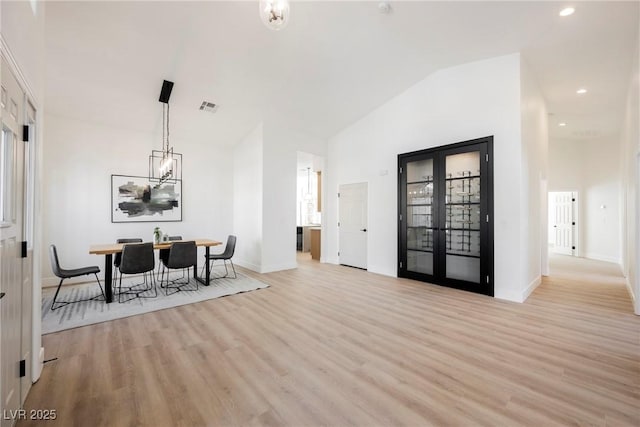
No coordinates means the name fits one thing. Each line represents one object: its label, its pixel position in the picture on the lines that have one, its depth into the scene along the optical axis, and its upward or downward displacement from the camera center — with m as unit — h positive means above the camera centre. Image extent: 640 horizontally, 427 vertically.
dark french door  4.46 +0.00
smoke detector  3.43 +2.65
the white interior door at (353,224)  6.52 -0.23
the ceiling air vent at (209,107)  5.22 +2.11
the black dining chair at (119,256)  4.73 -0.72
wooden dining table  4.05 -0.58
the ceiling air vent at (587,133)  7.32 +2.27
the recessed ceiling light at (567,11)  3.24 +2.46
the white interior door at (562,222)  8.59 -0.22
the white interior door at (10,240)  1.56 -0.16
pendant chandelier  5.45 +1.26
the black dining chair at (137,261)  4.17 -0.72
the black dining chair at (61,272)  3.86 -0.85
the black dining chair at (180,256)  4.60 -0.72
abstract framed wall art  5.65 +0.32
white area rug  3.40 -1.31
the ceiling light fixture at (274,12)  2.15 +1.62
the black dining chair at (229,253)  5.29 -0.77
